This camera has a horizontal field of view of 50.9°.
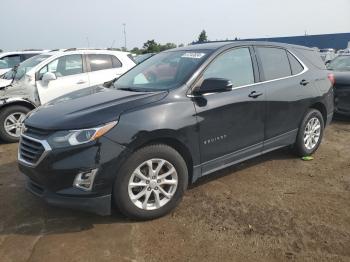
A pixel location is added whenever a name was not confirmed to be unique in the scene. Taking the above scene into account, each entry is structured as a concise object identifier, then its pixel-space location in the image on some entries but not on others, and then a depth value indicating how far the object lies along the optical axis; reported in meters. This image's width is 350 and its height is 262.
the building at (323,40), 42.84
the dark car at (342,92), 8.00
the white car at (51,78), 6.96
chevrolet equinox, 3.29
